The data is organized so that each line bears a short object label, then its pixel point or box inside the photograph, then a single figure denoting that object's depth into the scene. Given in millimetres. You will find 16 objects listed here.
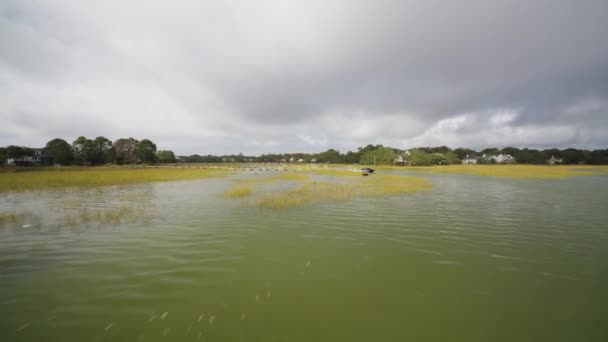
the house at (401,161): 135112
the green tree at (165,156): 169500
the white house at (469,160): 178125
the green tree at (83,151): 101750
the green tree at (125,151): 115312
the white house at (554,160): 161162
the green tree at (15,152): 103688
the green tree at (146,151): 123062
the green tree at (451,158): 149250
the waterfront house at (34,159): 107312
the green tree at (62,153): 98125
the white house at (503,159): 167988
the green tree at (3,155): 101000
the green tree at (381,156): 137825
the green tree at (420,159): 129875
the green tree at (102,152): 105488
